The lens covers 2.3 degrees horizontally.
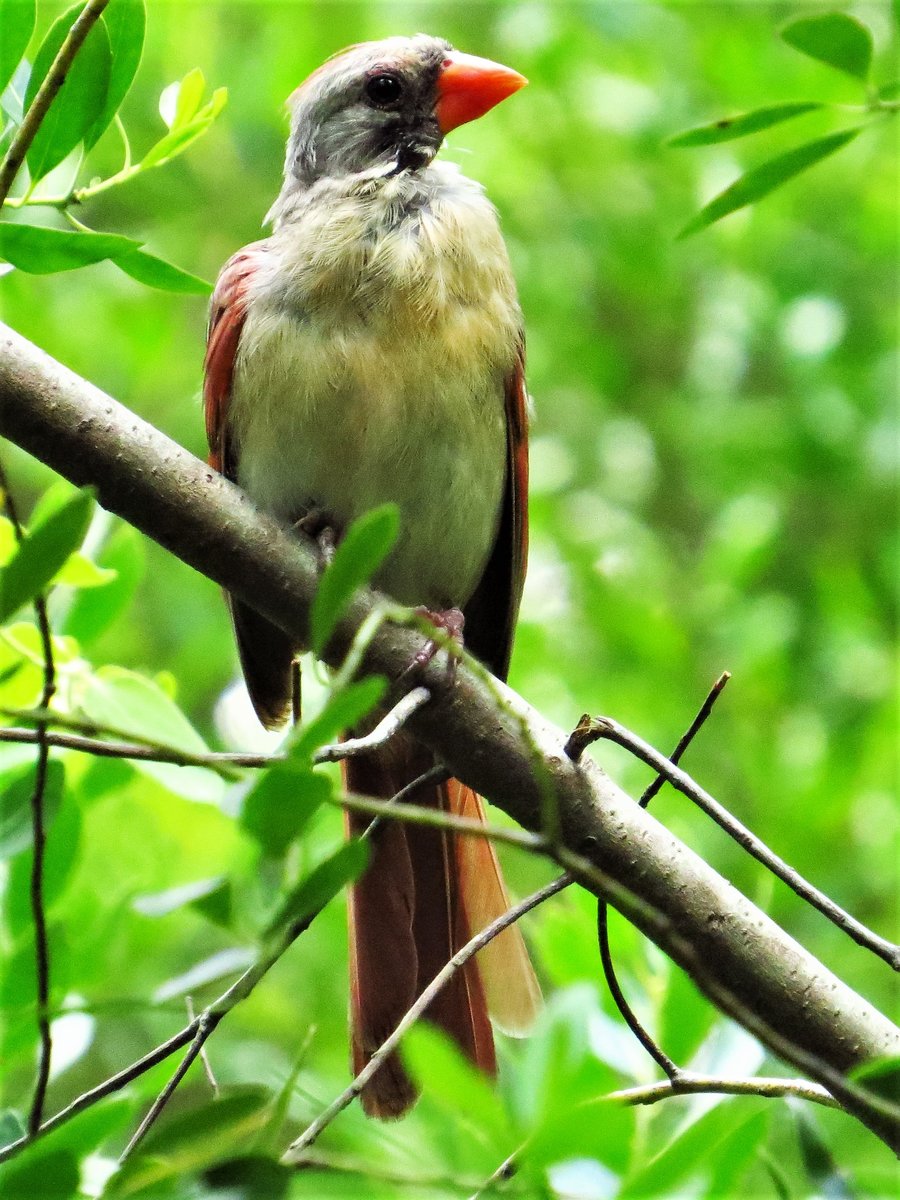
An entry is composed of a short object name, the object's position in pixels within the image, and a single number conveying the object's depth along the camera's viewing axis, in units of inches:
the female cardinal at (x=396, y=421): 159.5
